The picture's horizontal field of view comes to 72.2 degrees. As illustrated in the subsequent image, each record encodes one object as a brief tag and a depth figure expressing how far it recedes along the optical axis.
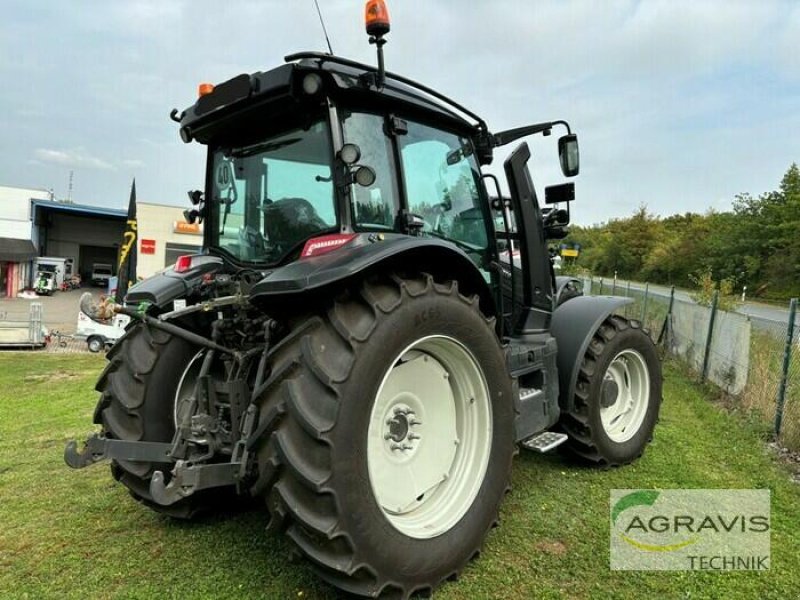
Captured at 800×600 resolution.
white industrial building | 29.45
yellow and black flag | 9.19
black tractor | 2.21
